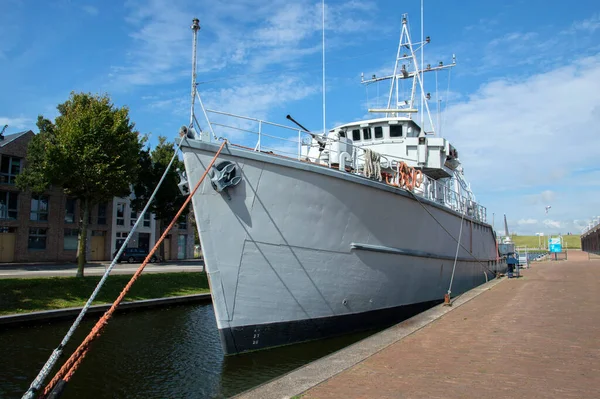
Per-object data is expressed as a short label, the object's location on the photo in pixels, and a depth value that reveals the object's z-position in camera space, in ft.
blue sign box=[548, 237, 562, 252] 155.74
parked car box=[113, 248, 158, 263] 99.66
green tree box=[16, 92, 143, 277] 52.31
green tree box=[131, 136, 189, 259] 93.15
